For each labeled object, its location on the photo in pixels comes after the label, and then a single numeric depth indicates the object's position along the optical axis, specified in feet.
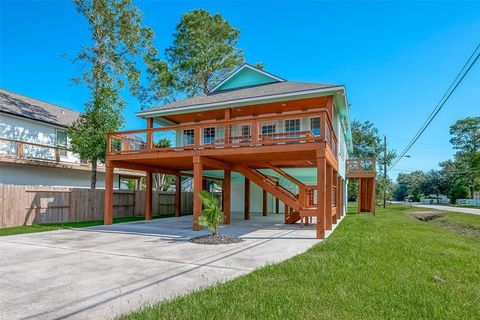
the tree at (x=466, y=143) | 174.65
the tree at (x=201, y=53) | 86.94
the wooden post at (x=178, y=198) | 57.16
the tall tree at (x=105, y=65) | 59.00
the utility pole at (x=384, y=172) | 113.13
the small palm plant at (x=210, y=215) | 28.33
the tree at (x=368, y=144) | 126.47
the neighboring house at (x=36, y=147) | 54.08
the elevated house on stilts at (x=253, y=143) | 34.35
